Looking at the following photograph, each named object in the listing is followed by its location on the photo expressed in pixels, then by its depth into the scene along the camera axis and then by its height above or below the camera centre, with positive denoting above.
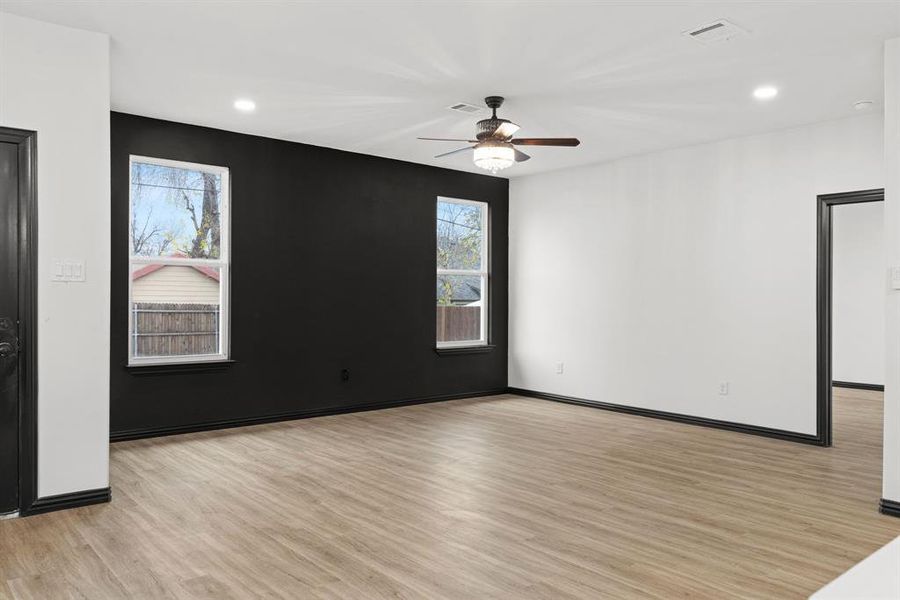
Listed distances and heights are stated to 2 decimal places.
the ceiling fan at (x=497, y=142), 4.56 +1.10
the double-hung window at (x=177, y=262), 5.52 +0.33
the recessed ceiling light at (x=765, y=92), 4.61 +1.48
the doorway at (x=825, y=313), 5.37 -0.12
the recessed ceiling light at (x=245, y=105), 5.01 +1.51
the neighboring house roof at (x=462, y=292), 7.74 +0.09
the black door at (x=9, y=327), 3.40 -0.14
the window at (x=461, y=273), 7.64 +0.31
